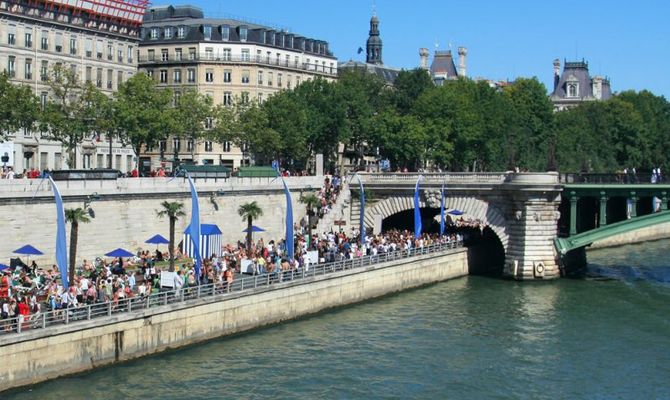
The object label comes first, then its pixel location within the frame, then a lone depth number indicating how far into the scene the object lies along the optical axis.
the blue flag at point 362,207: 66.00
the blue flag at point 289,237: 55.75
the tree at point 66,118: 70.19
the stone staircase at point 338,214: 75.56
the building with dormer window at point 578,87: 192.00
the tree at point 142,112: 76.75
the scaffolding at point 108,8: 88.00
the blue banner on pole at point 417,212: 69.00
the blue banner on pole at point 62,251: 41.22
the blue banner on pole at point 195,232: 48.16
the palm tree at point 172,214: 51.84
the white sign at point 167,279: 46.66
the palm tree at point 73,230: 46.72
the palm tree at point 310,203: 73.31
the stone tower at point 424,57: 184.38
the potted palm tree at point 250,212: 60.88
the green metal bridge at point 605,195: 70.50
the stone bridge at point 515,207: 70.12
